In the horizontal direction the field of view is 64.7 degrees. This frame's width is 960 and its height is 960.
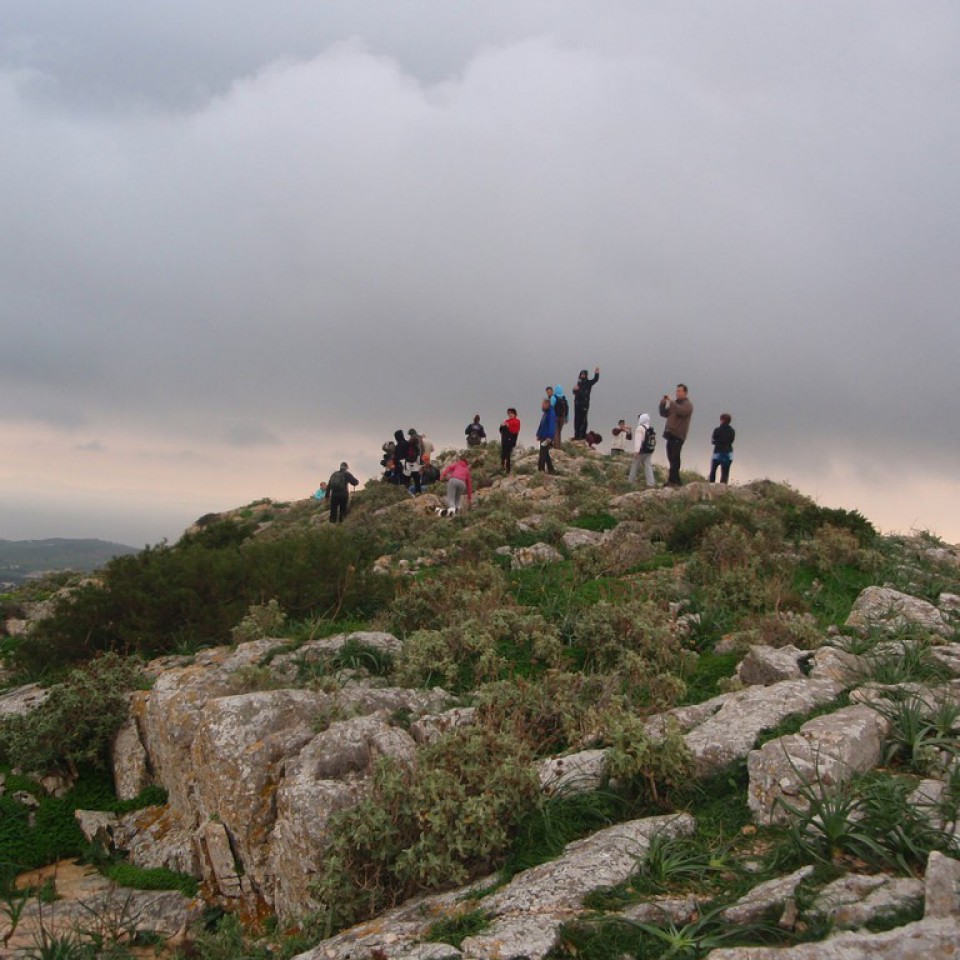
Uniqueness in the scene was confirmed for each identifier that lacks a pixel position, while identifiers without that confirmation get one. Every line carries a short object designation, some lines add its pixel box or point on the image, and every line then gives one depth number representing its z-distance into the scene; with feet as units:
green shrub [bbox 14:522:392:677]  38.37
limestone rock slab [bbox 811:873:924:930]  12.44
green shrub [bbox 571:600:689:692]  28.07
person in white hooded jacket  75.61
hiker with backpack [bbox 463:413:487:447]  112.78
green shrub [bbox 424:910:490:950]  14.47
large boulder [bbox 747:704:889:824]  16.66
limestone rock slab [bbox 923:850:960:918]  11.96
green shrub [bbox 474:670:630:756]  22.39
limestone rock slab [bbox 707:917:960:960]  11.23
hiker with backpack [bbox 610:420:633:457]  115.34
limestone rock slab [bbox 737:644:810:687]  25.39
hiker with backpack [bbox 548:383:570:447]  91.57
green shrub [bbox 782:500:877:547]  51.16
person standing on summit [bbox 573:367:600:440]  99.19
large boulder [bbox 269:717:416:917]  18.97
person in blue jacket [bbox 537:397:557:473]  83.66
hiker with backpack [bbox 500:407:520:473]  81.51
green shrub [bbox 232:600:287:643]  34.50
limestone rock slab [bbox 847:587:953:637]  29.30
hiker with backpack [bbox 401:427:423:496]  87.04
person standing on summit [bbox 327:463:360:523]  78.18
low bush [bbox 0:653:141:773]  28.09
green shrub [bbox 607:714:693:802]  18.57
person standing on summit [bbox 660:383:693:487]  69.21
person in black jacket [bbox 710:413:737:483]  72.59
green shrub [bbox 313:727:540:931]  17.42
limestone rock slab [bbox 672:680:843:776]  19.51
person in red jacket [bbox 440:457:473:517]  68.39
